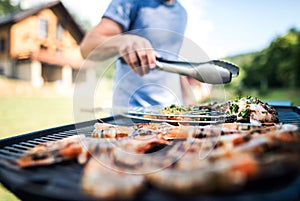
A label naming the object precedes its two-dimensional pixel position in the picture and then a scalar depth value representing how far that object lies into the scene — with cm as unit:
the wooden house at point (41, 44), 1938
